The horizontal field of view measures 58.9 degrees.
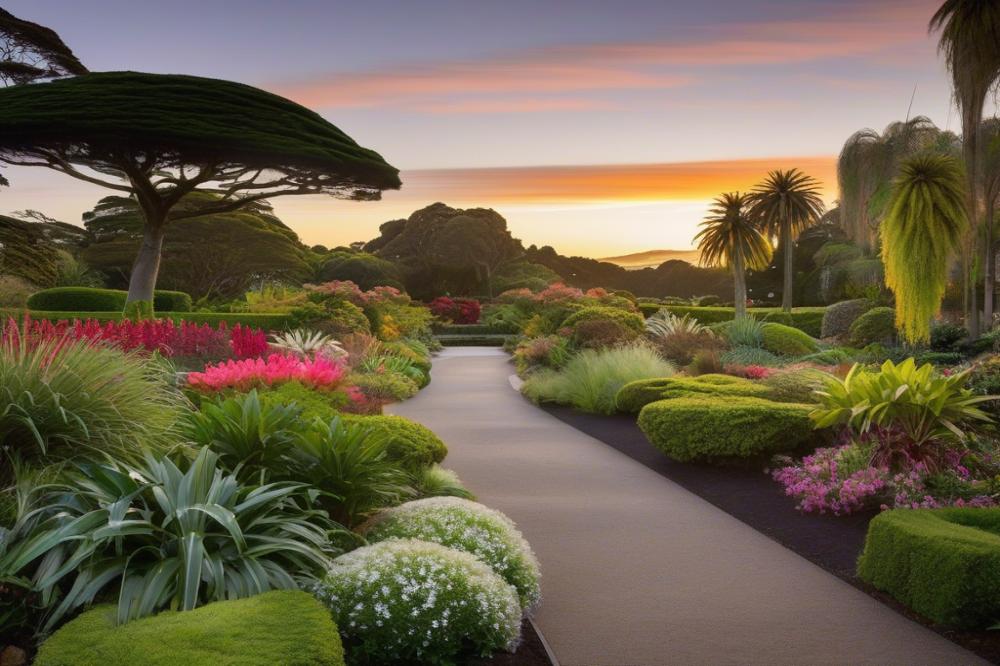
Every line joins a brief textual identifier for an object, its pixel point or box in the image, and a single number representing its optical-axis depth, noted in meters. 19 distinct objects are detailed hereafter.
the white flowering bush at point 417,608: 3.92
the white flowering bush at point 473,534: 4.97
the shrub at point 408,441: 7.30
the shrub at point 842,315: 29.06
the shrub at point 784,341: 20.27
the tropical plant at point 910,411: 7.21
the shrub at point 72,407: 4.70
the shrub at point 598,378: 14.10
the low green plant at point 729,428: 8.61
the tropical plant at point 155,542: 3.77
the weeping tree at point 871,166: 38.47
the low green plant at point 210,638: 3.12
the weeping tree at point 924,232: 16.12
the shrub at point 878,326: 23.36
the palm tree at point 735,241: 28.89
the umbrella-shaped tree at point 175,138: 21.80
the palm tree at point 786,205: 34.59
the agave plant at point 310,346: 14.02
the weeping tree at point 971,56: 18.27
